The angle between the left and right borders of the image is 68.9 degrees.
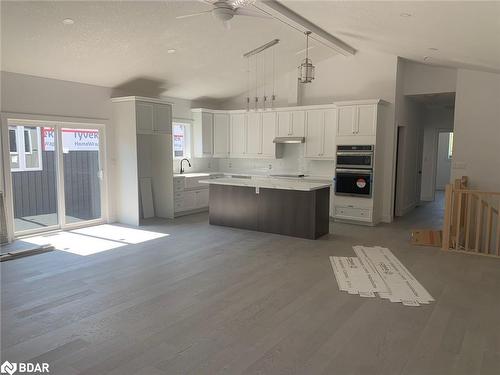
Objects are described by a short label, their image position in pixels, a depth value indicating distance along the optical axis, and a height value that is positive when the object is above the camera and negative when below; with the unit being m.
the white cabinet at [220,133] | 9.31 +0.39
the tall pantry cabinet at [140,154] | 7.13 -0.13
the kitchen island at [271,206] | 6.17 -1.02
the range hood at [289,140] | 8.20 +0.21
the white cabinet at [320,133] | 7.89 +0.35
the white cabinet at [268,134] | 8.70 +0.36
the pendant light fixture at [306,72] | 4.91 +1.04
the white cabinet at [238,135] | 9.16 +0.34
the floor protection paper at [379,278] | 3.87 -1.54
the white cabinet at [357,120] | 7.12 +0.59
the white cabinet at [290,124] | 8.27 +0.58
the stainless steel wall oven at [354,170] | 7.16 -0.42
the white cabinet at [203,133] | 9.02 +0.38
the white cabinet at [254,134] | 8.91 +0.36
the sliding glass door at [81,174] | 6.76 -0.50
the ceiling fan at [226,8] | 3.73 +1.47
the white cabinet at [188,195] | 8.05 -1.07
